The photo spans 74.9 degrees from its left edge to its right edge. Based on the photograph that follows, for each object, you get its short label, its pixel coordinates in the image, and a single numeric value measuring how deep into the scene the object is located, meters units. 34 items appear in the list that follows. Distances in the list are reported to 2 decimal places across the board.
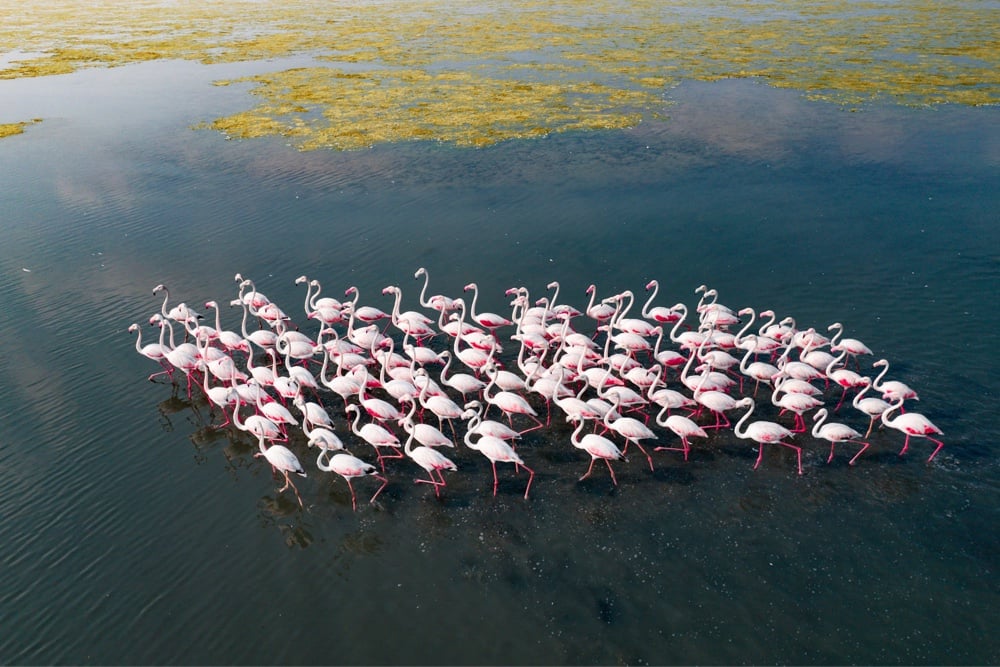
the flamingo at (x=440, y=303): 20.80
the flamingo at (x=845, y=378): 16.55
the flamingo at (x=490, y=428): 15.51
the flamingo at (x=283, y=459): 14.47
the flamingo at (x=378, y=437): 15.25
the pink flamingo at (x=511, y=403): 16.42
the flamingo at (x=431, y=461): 14.53
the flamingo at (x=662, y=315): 19.81
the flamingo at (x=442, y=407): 16.31
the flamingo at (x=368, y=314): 20.78
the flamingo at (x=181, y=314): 19.89
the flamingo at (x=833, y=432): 15.03
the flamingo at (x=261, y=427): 15.85
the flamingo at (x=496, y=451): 14.70
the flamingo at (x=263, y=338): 19.24
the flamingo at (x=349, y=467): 14.41
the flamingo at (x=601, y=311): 20.09
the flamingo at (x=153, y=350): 18.78
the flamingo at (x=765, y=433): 14.98
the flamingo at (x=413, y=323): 19.78
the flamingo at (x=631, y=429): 15.32
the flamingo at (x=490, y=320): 20.14
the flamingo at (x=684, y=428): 15.44
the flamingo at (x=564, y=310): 19.83
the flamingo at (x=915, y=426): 14.86
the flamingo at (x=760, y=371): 17.20
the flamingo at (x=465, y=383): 17.53
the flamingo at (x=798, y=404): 15.89
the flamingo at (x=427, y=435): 15.31
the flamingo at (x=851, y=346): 17.77
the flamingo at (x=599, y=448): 14.70
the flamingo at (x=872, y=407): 15.64
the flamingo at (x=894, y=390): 15.85
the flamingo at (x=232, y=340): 19.17
